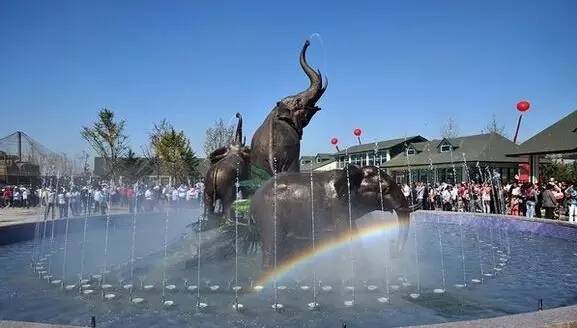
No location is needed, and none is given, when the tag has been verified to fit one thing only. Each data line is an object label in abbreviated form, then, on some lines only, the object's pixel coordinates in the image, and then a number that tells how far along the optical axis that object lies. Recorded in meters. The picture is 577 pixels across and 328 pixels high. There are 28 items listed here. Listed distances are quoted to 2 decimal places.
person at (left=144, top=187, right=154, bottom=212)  28.11
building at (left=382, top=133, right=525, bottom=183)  45.47
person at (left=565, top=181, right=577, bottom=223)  18.31
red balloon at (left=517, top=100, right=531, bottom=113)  38.81
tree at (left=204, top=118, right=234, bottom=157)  61.46
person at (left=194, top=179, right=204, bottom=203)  29.47
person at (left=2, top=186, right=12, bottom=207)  33.72
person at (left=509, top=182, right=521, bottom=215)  22.38
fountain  6.95
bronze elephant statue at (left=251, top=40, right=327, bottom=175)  10.45
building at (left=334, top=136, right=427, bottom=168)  62.66
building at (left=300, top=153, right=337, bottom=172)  80.50
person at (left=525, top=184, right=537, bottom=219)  20.19
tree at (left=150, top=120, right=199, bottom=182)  58.03
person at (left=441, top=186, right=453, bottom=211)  25.70
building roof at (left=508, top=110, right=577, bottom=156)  26.70
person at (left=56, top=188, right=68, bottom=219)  24.14
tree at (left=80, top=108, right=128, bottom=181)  53.88
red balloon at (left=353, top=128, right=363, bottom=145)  63.97
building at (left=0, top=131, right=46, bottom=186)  48.41
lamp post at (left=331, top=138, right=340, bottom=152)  72.75
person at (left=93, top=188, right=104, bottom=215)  25.56
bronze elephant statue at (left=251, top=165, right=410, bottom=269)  8.64
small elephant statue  11.30
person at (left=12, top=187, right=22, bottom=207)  33.29
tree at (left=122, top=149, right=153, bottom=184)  59.19
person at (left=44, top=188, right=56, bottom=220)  24.76
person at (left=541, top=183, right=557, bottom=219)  19.30
